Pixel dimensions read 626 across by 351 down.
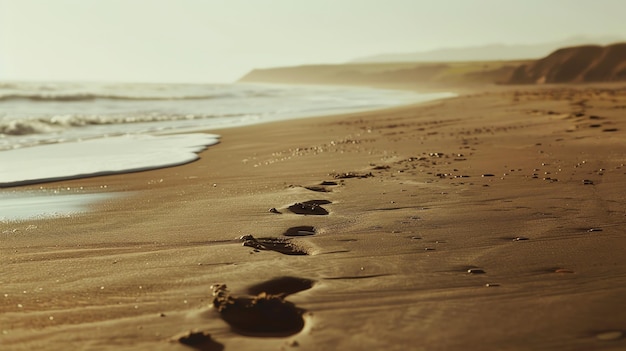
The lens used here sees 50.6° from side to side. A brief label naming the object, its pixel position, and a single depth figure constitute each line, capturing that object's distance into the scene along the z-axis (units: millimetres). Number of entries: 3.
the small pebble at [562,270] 2926
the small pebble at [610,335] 2188
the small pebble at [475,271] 2941
